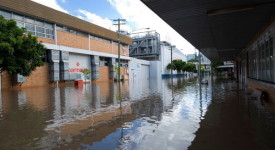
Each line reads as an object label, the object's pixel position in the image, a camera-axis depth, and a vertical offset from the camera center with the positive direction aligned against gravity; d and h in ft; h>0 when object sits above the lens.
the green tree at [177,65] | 265.95 +10.42
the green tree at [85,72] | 128.57 +1.73
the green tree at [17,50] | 62.28 +7.96
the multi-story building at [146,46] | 254.27 +33.25
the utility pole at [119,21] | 133.28 +32.65
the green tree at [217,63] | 227.34 +9.87
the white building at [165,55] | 260.01 +23.15
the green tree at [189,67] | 287.77 +8.62
